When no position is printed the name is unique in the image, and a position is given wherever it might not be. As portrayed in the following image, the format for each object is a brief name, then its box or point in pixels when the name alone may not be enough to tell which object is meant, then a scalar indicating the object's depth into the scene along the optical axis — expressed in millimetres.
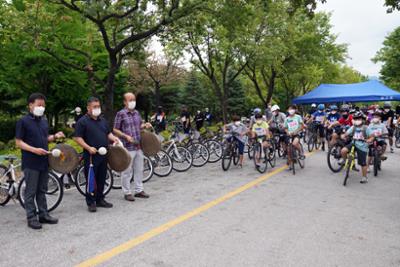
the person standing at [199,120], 14766
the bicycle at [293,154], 9953
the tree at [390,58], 33812
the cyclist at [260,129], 10164
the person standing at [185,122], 12852
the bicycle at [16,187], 5926
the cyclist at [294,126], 10266
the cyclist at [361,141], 8445
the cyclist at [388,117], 14477
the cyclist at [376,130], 8734
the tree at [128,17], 11445
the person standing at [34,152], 5125
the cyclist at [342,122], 11492
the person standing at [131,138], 6781
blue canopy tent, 25844
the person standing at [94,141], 5996
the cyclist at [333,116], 13527
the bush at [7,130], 22598
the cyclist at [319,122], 14892
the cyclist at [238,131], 10312
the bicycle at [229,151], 10141
